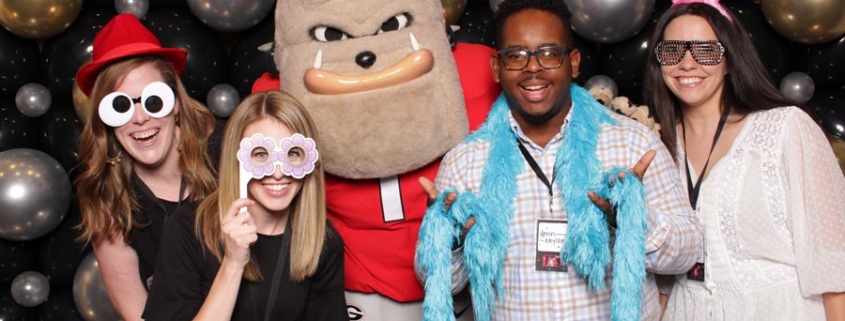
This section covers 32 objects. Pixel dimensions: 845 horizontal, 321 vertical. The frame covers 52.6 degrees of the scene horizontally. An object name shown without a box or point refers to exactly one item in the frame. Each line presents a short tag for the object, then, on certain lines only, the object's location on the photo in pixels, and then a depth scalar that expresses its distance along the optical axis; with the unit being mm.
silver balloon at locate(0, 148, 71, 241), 2793
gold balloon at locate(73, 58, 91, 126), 2775
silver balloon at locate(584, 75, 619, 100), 2881
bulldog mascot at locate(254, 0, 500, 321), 2152
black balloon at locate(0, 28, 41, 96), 2959
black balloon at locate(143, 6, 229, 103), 2891
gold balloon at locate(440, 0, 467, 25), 2844
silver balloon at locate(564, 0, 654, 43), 2725
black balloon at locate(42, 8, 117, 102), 2918
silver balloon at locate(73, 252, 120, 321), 2887
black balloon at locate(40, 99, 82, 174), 2979
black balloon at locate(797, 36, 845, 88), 2844
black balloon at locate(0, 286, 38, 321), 3039
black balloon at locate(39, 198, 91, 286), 3016
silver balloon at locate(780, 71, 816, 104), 2820
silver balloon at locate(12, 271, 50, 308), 2992
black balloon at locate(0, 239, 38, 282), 3006
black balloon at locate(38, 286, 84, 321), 3084
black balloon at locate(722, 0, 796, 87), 2811
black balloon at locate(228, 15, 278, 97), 2924
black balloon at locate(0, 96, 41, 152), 3004
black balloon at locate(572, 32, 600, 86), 2961
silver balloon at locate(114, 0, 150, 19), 2869
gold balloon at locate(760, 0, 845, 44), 2682
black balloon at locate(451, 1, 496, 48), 2924
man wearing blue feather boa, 1867
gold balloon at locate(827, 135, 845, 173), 2668
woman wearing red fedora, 2186
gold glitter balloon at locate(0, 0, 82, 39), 2812
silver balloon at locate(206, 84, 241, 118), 2906
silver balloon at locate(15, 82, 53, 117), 2949
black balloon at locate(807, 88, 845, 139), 2832
